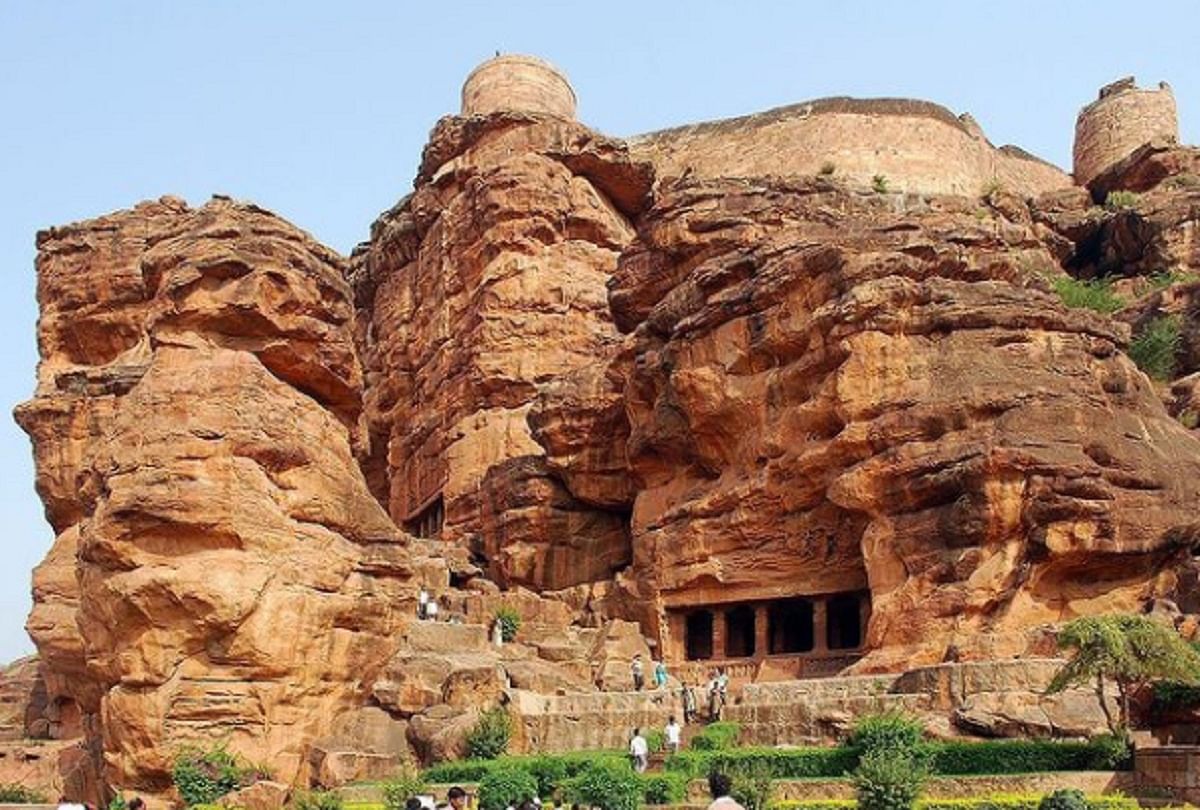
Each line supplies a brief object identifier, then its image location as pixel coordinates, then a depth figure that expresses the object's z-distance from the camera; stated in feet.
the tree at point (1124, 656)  63.26
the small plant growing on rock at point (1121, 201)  170.60
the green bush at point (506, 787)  64.03
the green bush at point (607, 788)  61.87
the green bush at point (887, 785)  57.98
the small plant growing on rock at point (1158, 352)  133.90
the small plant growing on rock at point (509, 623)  106.63
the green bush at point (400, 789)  64.64
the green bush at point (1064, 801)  50.19
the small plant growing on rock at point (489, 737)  78.84
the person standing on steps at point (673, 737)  78.18
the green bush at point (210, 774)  74.18
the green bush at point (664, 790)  66.69
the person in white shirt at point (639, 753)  74.54
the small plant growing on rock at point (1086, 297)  148.25
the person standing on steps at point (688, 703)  84.07
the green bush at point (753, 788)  59.06
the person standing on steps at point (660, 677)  96.17
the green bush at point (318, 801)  65.16
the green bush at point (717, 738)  76.02
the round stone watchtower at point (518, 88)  185.57
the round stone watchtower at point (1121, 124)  196.75
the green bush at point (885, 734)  66.64
